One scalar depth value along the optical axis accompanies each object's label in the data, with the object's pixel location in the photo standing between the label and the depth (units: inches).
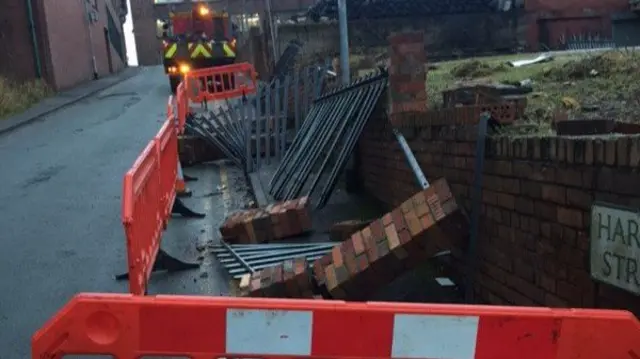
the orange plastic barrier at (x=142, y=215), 133.1
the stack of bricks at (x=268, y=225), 225.3
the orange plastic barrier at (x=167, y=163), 212.4
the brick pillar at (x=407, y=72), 212.1
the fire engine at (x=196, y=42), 773.9
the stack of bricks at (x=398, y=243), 150.5
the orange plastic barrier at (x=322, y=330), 80.3
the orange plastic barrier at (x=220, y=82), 576.1
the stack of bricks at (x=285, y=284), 165.2
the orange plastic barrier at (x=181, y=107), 344.4
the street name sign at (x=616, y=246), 101.6
